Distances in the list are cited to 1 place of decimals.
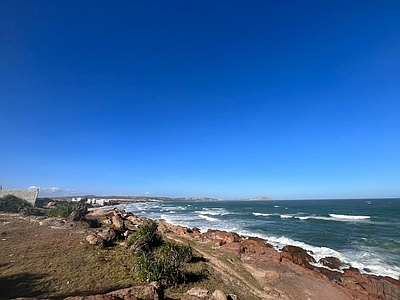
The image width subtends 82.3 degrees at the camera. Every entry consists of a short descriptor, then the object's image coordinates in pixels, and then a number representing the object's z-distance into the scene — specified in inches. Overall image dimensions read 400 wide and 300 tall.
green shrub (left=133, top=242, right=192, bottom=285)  346.6
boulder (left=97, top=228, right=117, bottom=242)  556.9
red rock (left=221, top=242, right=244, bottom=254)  615.2
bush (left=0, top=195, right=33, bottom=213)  1157.5
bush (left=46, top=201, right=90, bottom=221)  919.0
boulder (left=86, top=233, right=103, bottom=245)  530.6
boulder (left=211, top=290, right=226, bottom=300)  292.5
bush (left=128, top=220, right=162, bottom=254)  488.1
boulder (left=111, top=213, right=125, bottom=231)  806.7
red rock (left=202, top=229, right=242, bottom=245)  739.4
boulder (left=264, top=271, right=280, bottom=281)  441.7
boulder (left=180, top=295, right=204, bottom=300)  253.9
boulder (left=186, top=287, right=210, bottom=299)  297.6
